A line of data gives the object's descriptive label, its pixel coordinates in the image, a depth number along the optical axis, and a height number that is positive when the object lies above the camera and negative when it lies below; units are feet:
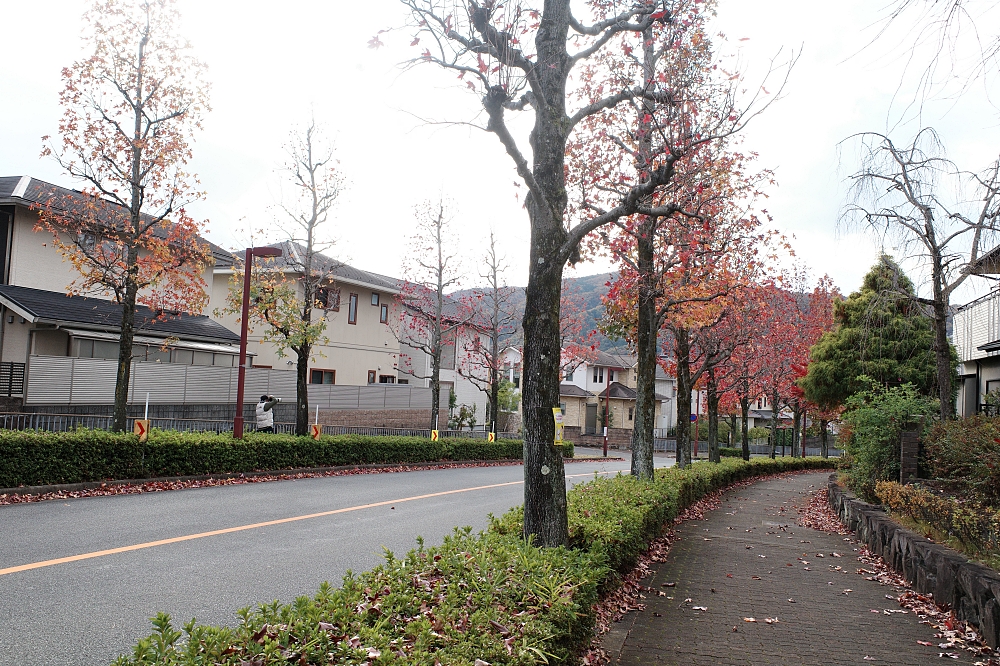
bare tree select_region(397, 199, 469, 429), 93.56 +14.11
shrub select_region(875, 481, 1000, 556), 24.61 -3.80
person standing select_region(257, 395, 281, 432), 70.49 -1.51
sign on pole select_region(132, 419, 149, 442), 47.21 -2.12
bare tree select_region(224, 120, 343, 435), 68.69 +9.42
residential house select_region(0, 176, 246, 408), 69.97 +6.48
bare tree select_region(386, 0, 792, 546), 22.08 +7.33
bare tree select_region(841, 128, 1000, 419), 42.06 +11.01
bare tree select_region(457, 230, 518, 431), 103.00 +13.22
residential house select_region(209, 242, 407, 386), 113.91 +11.88
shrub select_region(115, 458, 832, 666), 10.68 -3.86
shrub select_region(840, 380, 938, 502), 43.52 -0.97
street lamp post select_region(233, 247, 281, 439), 59.48 +8.22
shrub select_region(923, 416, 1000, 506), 31.65 -1.80
